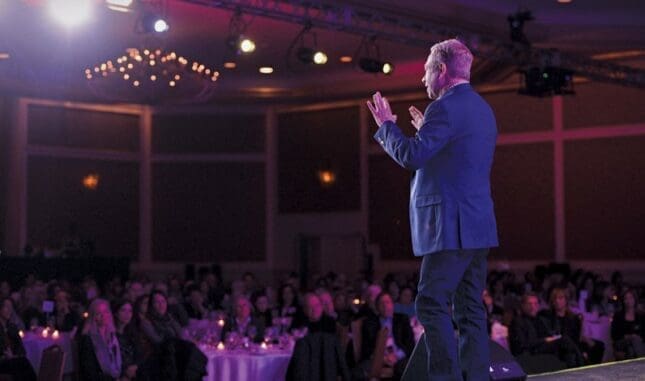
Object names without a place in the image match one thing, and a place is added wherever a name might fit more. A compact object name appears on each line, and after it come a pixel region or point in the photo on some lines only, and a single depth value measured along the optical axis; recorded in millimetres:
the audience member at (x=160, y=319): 8461
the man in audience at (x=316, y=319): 8431
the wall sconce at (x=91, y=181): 18656
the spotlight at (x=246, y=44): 11016
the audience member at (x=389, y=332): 8120
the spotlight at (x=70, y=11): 11023
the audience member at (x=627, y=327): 9922
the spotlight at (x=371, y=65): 12172
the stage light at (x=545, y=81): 12320
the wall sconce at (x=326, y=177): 19016
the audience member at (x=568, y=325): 9680
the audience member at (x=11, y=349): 6625
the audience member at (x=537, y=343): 8961
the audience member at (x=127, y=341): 7586
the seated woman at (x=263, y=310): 10094
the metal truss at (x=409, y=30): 9914
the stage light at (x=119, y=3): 9625
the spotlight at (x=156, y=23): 9914
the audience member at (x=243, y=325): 8523
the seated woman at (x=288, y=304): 9100
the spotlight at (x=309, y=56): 11672
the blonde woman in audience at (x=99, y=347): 7430
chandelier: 12820
